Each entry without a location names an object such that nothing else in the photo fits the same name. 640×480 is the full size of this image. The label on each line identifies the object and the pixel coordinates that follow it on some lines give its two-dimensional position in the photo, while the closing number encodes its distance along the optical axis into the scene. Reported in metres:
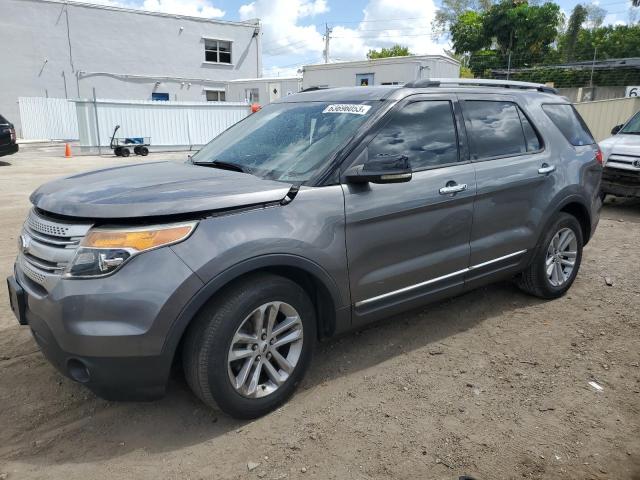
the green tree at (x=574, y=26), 49.62
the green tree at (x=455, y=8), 61.94
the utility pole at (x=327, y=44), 57.12
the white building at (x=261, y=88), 28.28
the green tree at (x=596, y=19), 66.11
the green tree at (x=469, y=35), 42.22
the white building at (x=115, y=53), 26.98
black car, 14.38
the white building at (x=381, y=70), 21.91
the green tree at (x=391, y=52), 59.87
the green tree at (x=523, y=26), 38.12
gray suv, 2.50
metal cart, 17.48
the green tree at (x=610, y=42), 40.66
